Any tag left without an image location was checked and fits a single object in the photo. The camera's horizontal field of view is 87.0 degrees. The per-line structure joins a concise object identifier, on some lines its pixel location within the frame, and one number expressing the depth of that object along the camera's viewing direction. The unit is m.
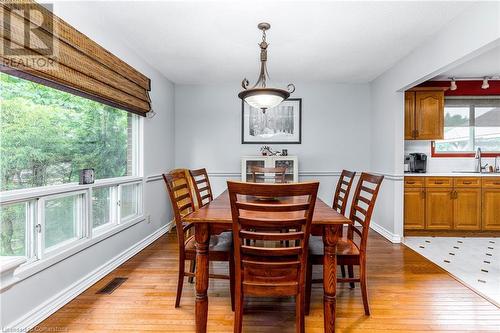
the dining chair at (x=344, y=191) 2.34
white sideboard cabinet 4.16
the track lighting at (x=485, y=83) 4.00
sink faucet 4.08
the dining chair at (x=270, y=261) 1.38
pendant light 2.14
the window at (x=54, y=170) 1.70
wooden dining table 1.60
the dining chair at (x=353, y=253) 1.85
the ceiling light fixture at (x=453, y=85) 3.95
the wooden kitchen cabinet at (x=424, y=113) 3.85
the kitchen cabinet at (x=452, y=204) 3.69
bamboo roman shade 1.53
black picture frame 4.46
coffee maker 4.06
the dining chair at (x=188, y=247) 1.89
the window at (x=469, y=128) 4.18
